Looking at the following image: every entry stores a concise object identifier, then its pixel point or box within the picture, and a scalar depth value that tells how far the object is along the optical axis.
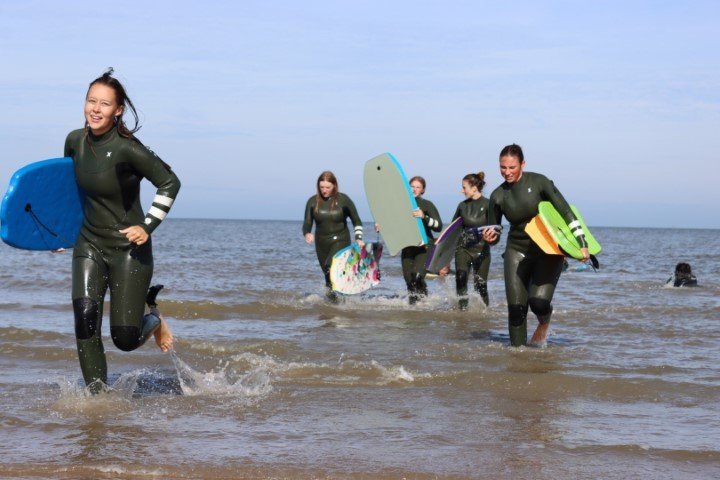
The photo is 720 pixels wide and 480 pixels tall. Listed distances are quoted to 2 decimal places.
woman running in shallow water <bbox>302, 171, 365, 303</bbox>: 12.05
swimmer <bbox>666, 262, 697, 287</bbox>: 16.92
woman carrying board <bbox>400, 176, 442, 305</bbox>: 12.04
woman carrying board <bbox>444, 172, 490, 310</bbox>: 11.15
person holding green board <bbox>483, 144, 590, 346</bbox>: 7.59
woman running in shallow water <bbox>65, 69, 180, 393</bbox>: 5.18
